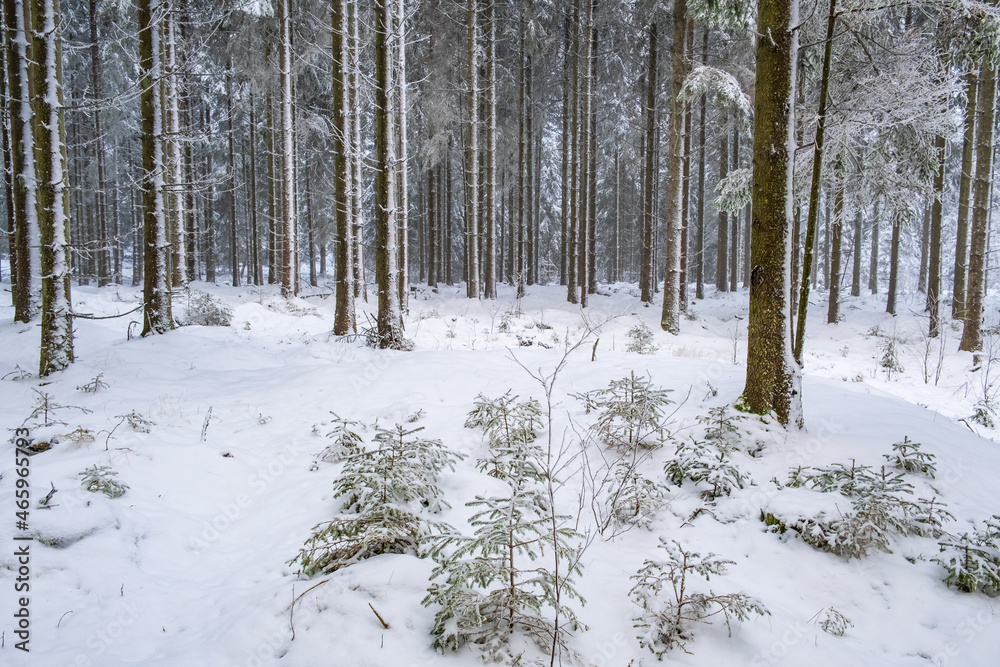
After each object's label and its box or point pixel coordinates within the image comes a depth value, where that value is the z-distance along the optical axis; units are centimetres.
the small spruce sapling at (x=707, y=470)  377
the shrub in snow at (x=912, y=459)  382
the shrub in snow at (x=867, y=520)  312
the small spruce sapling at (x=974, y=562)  279
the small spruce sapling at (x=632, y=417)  446
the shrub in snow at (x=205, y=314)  1033
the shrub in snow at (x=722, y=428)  433
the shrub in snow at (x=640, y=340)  932
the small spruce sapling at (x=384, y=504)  291
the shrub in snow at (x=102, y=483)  354
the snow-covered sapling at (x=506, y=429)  401
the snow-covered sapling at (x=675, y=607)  245
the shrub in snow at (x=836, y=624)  259
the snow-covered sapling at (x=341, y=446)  454
